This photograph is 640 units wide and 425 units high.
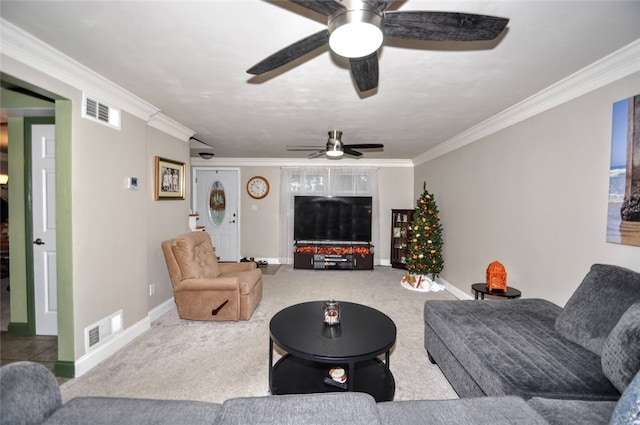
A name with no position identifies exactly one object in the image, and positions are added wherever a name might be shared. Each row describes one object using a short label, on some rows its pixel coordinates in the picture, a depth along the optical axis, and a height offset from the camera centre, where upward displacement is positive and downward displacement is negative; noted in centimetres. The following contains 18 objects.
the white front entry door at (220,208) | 662 -11
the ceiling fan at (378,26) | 115 +76
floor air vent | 238 -114
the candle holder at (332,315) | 215 -83
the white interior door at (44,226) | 284 -25
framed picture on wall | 339 +29
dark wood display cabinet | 604 -66
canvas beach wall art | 189 +22
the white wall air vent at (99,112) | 233 +77
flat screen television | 627 -30
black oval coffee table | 178 -91
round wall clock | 661 +38
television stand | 600 -113
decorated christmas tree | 473 -64
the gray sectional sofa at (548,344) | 134 -85
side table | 276 -85
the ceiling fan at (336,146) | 380 +79
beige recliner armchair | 318 -98
